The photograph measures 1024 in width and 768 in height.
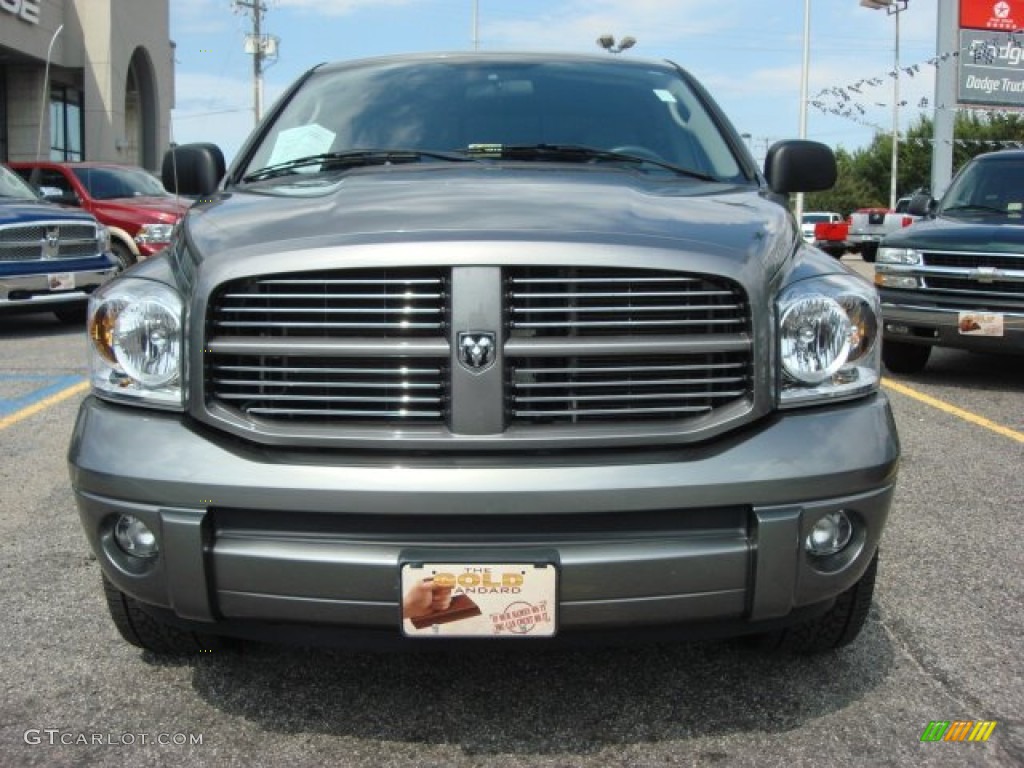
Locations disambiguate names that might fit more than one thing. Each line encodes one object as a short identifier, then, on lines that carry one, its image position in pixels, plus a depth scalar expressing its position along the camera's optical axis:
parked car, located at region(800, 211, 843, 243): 41.71
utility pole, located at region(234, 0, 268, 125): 41.72
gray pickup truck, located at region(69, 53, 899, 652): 2.11
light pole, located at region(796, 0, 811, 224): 39.34
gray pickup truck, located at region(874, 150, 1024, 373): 6.68
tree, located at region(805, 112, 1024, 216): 51.72
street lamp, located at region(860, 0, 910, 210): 43.97
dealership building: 27.05
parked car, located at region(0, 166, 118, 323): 9.18
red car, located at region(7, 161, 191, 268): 11.66
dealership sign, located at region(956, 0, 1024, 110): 30.00
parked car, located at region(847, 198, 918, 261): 31.30
